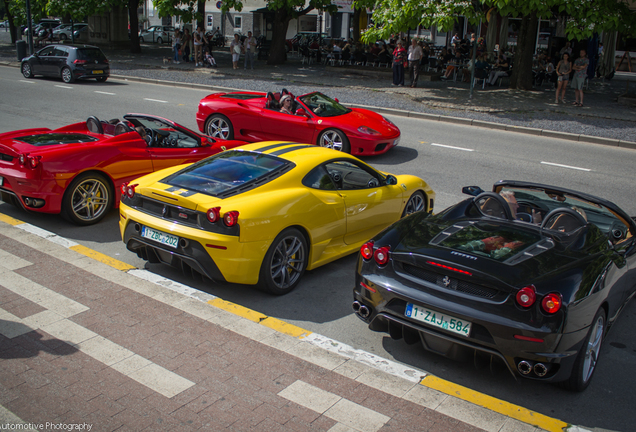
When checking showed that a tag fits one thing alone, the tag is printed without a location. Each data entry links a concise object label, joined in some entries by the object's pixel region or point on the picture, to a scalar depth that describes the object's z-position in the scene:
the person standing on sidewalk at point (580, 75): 18.94
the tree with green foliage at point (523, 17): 16.53
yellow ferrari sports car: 5.18
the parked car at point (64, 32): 44.49
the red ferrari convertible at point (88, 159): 6.86
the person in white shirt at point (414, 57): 22.23
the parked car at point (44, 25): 48.79
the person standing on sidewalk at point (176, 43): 30.05
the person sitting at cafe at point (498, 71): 23.59
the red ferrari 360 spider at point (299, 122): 11.52
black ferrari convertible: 3.90
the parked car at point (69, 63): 22.31
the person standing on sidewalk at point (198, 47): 28.84
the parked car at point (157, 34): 49.34
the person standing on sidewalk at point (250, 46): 27.91
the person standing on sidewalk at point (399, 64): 22.47
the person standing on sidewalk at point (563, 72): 18.51
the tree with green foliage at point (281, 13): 26.59
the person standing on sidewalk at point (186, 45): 30.20
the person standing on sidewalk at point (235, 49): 27.88
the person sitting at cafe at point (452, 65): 25.51
